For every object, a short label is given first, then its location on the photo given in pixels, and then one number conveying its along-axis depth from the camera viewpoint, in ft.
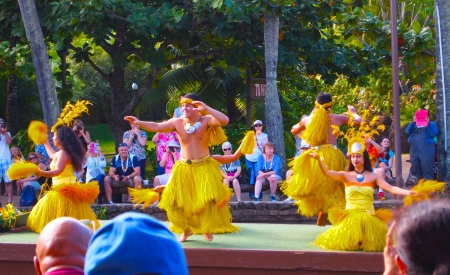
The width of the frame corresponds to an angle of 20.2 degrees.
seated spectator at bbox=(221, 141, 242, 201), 54.38
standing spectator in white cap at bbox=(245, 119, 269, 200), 58.05
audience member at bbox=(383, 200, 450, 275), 9.31
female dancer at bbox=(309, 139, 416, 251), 33.28
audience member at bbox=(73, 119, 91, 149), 56.19
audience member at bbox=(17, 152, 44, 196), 56.91
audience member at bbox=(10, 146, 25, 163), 59.94
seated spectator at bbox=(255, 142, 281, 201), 55.45
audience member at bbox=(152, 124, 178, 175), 58.70
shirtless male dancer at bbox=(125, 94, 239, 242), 37.04
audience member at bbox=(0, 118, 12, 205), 60.28
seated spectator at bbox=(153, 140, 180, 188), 57.68
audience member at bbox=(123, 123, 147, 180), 57.91
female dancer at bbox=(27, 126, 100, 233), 39.76
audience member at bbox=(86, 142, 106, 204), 56.01
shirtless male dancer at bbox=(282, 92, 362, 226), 38.30
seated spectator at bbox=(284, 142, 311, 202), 53.00
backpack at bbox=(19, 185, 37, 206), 54.61
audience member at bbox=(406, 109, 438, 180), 60.70
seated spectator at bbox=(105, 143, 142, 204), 55.91
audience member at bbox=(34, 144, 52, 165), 60.24
